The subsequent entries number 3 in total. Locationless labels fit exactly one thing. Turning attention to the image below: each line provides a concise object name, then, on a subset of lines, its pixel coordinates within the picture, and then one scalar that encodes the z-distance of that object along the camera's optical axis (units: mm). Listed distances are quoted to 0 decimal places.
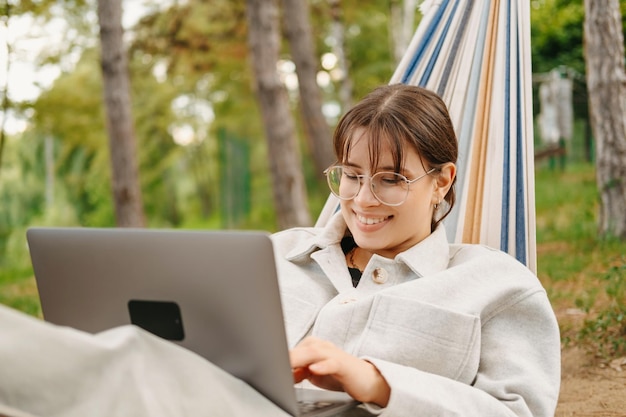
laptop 1279
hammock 2319
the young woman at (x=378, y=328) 1202
